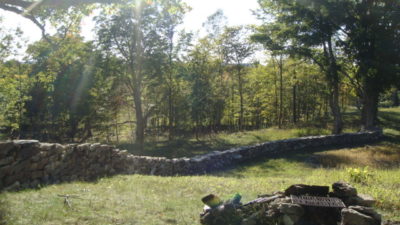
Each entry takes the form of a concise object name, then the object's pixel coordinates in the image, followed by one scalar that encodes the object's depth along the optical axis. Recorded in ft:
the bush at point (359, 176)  31.27
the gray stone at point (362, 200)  18.75
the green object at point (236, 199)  19.52
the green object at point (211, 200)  19.63
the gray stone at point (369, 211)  16.27
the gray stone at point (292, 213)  17.57
